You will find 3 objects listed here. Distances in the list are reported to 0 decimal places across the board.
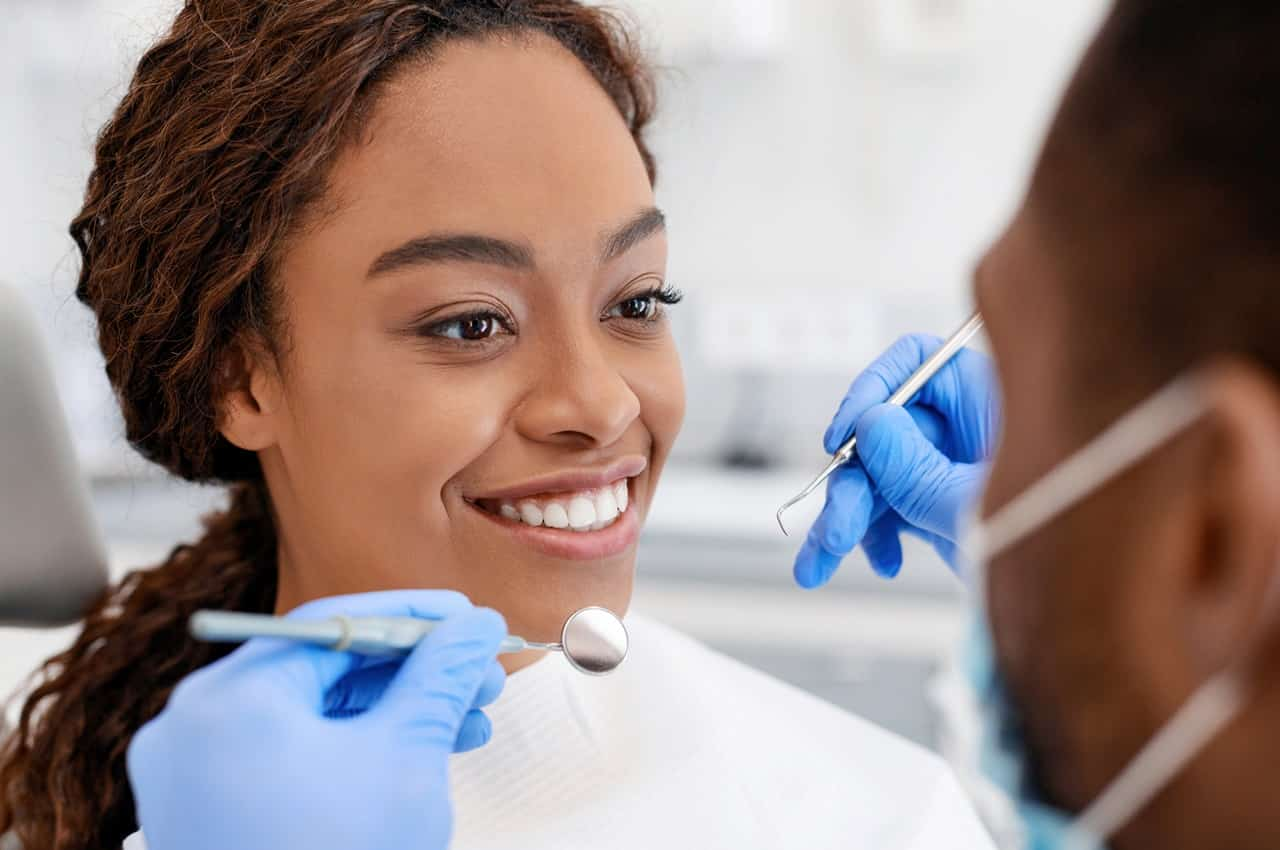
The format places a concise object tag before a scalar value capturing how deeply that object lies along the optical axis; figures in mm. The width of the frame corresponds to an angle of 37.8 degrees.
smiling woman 639
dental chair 698
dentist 387
